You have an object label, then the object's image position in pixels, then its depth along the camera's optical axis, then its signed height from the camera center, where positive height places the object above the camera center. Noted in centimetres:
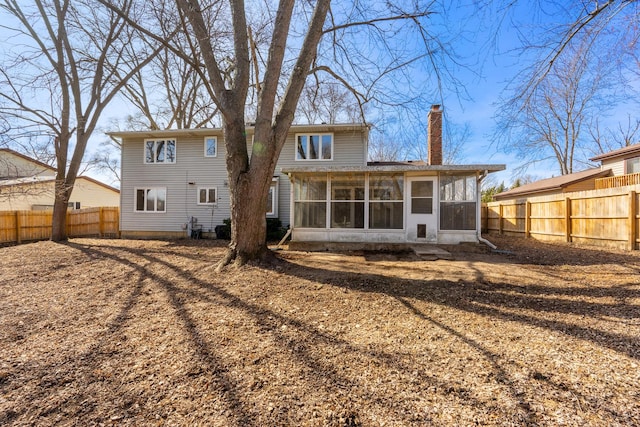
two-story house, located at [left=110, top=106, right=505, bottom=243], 887 +102
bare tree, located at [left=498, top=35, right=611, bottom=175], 1793 +575
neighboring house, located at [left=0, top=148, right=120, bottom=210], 919 +111
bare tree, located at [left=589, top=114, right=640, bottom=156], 1802 +549
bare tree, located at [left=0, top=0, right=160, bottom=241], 938 +497
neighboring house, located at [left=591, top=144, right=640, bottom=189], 1345 +288
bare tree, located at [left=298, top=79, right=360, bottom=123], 805 +373
